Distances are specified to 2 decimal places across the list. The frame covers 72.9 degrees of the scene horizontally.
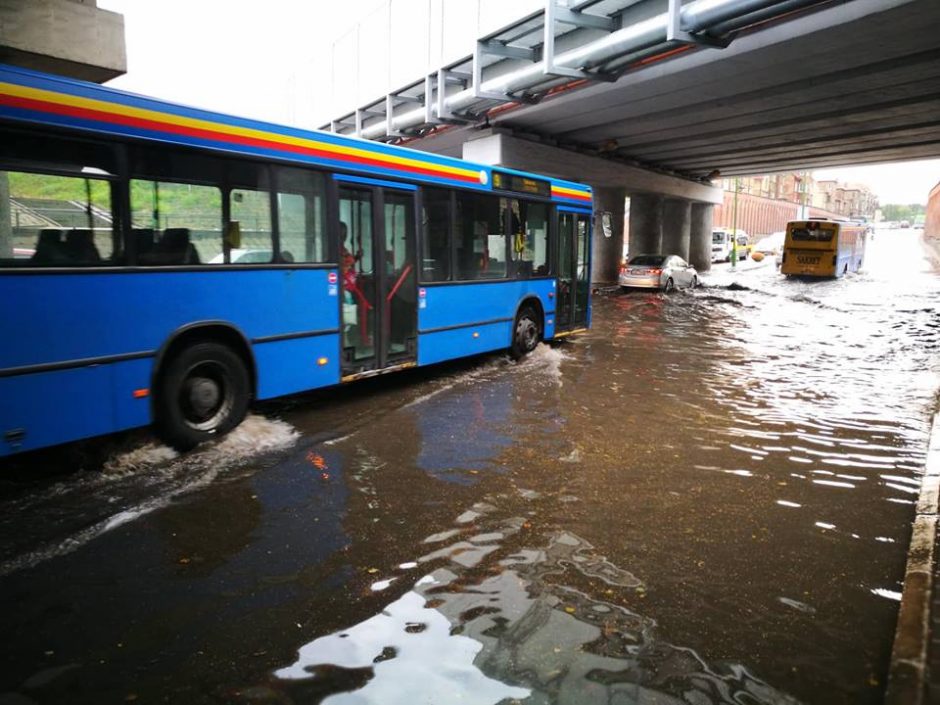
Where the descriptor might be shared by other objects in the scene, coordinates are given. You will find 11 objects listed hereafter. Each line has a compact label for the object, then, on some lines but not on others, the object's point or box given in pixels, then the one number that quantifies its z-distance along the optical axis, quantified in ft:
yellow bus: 110.01
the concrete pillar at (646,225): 117.39
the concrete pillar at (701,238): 133.59
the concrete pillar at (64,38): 31.76
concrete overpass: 41.78
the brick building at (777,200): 295.69
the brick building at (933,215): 223.90
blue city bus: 15.74
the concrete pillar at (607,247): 107.55
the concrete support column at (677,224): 125.18
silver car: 87.51
